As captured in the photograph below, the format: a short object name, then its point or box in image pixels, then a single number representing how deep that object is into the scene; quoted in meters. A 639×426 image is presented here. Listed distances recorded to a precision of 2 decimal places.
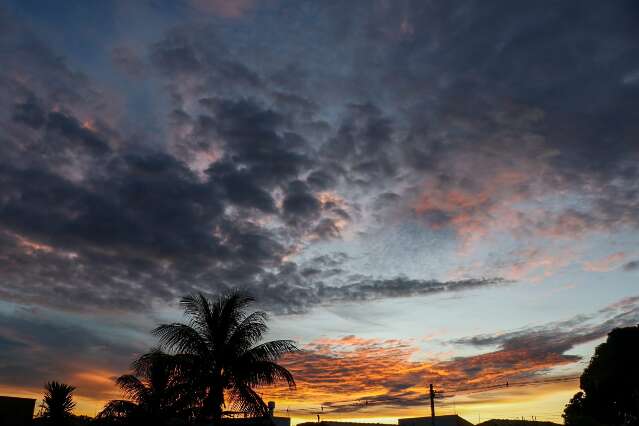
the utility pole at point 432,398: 40.62
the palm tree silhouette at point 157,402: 21.41
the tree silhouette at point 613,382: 50.12
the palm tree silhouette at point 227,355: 22.19
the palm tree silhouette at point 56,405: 27.98
